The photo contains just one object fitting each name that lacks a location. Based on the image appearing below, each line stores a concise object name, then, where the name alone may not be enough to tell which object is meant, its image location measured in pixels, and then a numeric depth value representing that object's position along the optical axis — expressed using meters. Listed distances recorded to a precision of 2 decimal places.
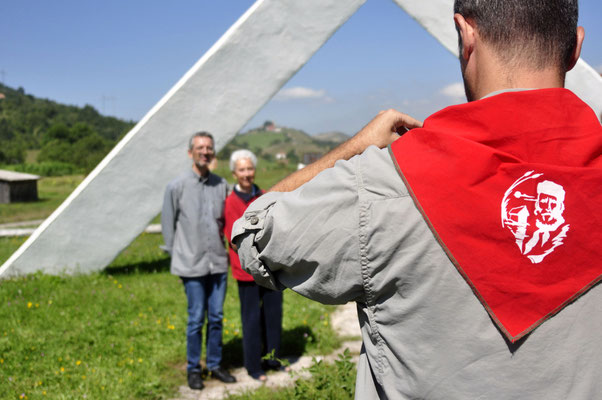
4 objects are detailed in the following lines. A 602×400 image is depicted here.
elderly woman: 4.29
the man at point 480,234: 0.93
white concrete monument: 6.48
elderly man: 4.17
